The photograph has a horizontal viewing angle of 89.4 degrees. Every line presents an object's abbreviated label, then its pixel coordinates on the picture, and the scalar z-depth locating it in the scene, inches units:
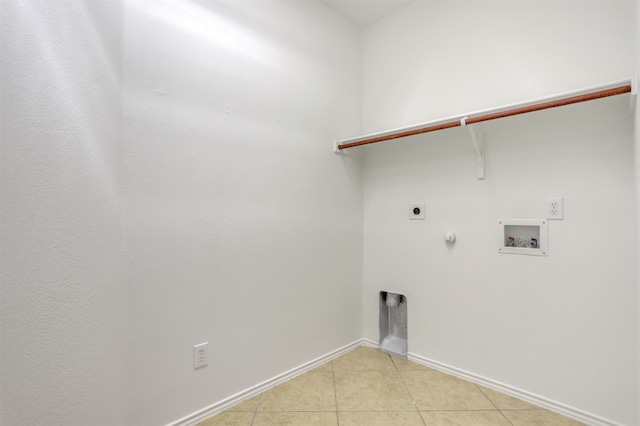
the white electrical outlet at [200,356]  58.7
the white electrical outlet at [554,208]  61.6
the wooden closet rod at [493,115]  50.2
